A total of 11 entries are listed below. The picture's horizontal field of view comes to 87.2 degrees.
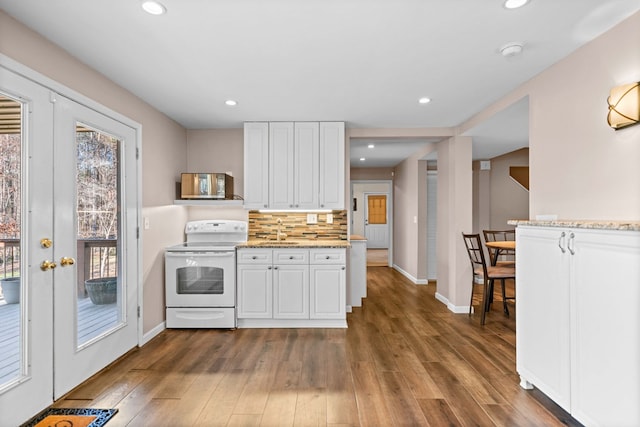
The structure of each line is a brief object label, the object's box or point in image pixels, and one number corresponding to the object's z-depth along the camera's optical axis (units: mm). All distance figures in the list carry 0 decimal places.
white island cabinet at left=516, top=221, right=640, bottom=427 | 1514
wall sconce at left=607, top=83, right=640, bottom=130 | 1863
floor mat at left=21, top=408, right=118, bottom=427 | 1959
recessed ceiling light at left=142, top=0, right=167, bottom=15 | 1801
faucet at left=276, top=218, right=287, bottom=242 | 4227
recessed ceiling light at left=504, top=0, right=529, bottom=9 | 1788
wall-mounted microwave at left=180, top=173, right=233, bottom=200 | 3869
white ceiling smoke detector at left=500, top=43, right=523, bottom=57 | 2250
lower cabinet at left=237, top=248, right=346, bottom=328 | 3686
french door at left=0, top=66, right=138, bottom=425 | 1948
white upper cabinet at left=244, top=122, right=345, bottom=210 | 4004
